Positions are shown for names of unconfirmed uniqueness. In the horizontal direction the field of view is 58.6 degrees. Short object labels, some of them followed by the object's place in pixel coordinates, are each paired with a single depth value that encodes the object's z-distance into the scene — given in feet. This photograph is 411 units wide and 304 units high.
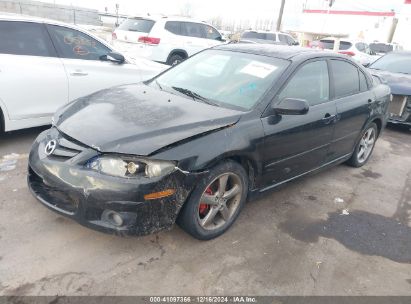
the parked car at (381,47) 71.41
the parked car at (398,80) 23.63
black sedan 8.58
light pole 101.19
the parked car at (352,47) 55.31
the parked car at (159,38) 33.19
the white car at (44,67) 14.70
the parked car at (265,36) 57.06
